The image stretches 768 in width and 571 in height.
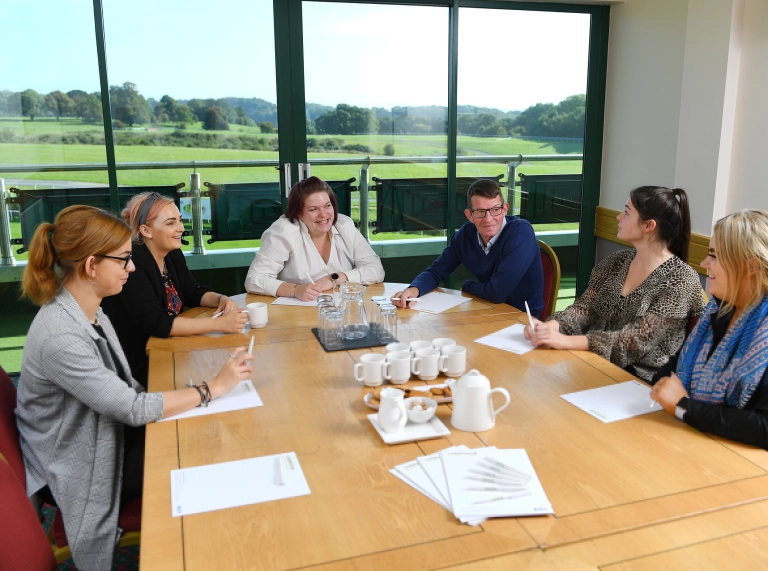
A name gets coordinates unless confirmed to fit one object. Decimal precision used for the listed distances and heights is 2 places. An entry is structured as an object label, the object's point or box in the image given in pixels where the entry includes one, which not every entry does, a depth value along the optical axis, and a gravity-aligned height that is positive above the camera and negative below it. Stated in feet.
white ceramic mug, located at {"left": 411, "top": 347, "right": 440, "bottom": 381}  6.60 -2.17
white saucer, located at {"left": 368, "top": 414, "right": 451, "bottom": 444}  5.35 -2.31
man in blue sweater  10.07 -1.86
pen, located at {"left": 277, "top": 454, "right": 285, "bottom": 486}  4.76 -2.34
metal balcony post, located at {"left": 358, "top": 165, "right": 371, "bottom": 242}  15.62 -1.47
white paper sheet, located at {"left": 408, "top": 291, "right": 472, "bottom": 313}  9.59 -2.36
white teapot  5.49 -2.12
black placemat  7.67 -2.31
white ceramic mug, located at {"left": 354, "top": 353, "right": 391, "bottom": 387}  6.43 -2.16
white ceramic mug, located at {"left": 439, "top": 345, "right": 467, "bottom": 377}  6.71 -2.17
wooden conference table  4.03 -2.38
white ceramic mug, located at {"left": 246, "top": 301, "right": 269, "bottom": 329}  8.59 -2.20
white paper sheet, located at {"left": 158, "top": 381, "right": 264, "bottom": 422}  5.99 -2.36
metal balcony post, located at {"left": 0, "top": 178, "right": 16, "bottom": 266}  14.13 -2.05
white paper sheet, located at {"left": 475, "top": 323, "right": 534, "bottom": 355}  7.69 -2.34
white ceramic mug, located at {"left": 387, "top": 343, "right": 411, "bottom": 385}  6.46 -2.16
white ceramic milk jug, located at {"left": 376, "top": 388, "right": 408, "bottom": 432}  5.40 -2.15
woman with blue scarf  5.41 -1.80
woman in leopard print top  7.68 -1.87
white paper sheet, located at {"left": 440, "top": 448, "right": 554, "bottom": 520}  4.39 -2.34
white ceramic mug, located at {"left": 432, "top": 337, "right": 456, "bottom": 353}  7.11 -2.11
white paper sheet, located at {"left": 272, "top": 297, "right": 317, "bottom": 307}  9.84 -2.37
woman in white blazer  10.89 -1.77
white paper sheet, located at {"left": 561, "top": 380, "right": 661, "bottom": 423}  5.90 -2.33
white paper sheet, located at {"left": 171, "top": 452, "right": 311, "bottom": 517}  4.57 -2.38
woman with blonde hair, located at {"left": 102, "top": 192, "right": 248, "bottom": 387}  8.41 -2.04
